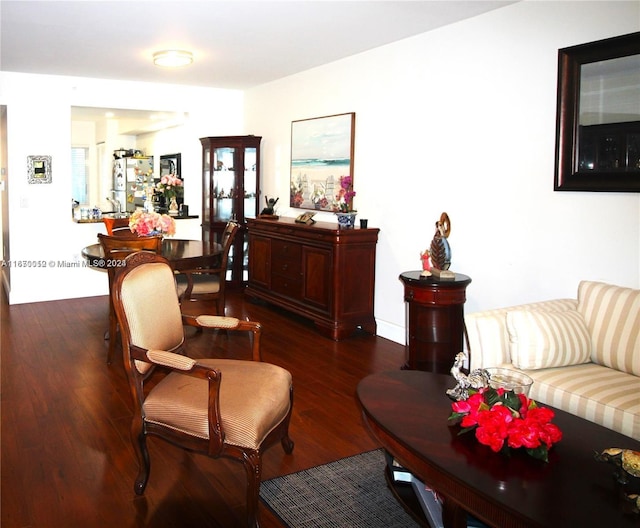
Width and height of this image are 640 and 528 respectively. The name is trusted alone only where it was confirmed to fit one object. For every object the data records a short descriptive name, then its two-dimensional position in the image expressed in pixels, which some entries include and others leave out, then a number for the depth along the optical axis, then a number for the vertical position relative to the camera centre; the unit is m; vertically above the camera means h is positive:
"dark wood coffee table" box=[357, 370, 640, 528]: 1.56 -0.79
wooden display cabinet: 6.93 +0.24
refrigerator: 10.66 +0.59
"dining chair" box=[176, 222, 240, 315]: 4.80 -0.63
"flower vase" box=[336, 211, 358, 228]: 5.07 -0.07
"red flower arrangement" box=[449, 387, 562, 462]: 1.81 -0.68
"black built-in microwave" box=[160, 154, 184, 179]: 8.88 +0.72
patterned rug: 2.33 -1.25
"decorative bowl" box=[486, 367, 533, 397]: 2.06 -0.61
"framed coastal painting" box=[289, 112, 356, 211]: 5.44 +0.53
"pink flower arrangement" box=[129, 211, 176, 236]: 4.61 -0.13
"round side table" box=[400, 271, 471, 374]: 3.82 -0.73
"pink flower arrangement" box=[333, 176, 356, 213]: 5.18 +0.15
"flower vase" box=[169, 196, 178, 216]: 7.39 +0.01
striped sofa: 2.59 -0.67
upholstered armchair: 2.23 -0.77
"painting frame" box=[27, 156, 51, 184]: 6.27 +0.42
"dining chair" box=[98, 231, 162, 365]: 4.16 -0.30
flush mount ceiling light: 5.02 +1.33
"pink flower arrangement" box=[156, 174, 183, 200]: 5.60 +0.24
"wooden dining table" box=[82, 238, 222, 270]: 4.40 -0.36
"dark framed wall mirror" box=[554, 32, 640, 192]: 3.07 +0.55
